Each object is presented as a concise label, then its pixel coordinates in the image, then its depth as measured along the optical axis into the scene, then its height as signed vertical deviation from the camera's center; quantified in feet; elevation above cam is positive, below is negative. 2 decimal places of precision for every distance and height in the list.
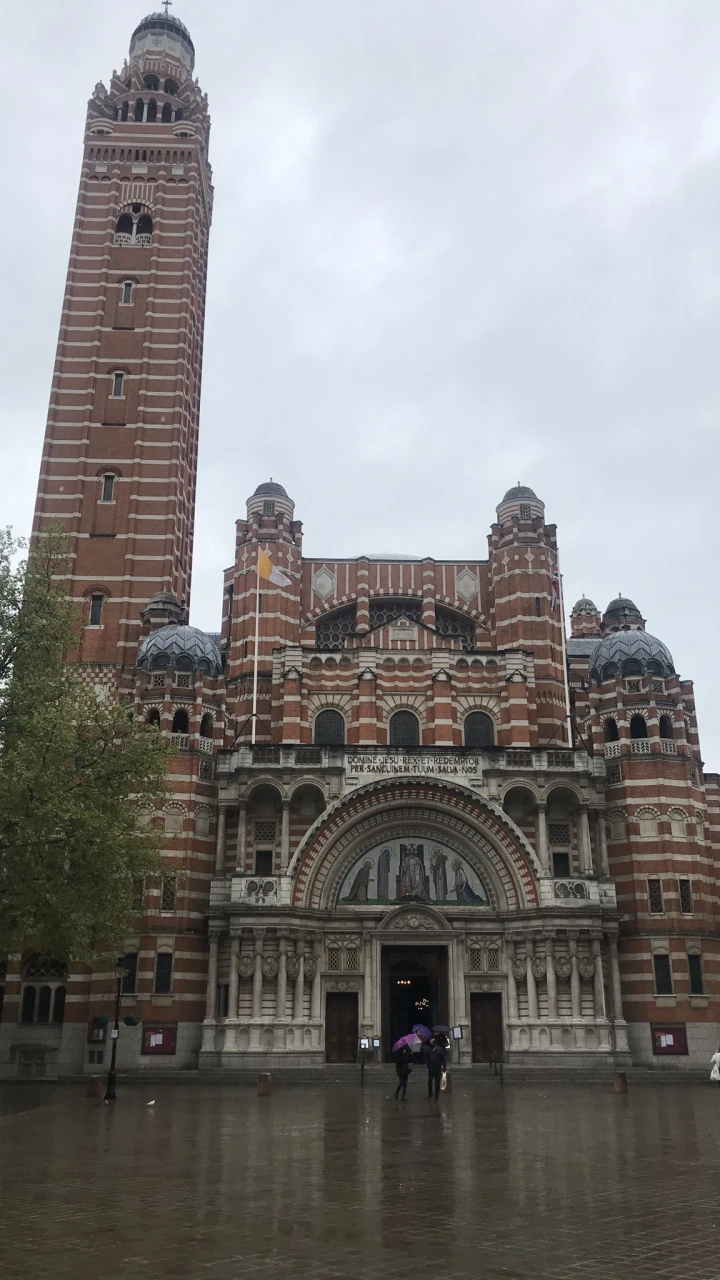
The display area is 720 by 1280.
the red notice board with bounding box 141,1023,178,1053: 140.87 -0.90
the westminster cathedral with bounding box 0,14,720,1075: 143.13 +29.68
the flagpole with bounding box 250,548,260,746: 163.43 +62.96
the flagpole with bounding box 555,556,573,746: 173.27 +57.66
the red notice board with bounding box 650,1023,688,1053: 142.41 -0.98
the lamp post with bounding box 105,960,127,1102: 95.70 -4.91
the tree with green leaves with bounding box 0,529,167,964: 86.69 +19.92
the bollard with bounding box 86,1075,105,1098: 102.94 -5.32
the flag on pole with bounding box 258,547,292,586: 167.02 +69.78
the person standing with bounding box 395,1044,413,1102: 92.22 -2.91
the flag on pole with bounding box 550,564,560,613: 178.91 +71.46
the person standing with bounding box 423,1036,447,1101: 92.89 -2.70
